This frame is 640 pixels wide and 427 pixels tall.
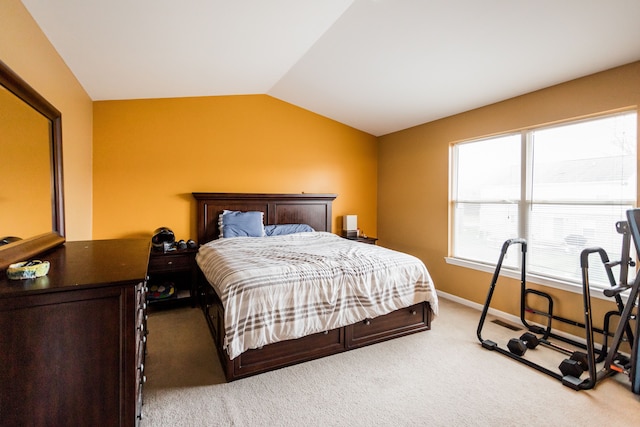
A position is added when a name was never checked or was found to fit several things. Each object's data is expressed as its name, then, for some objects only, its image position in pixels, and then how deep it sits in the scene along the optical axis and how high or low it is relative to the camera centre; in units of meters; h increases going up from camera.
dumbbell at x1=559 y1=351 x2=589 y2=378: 2.22 -1.18
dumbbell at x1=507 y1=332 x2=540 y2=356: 2.57 -1.19
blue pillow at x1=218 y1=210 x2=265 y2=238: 3.91 -0.20
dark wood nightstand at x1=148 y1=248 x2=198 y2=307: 3.48 -0.74
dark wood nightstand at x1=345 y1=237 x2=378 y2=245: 4.76 -0.49
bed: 2.19 -0.78
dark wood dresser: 1.11 -0.55
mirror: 1.45 +0.21
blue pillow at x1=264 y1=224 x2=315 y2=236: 4.23 -0.29
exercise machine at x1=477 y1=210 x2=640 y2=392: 2.14 -1.12
